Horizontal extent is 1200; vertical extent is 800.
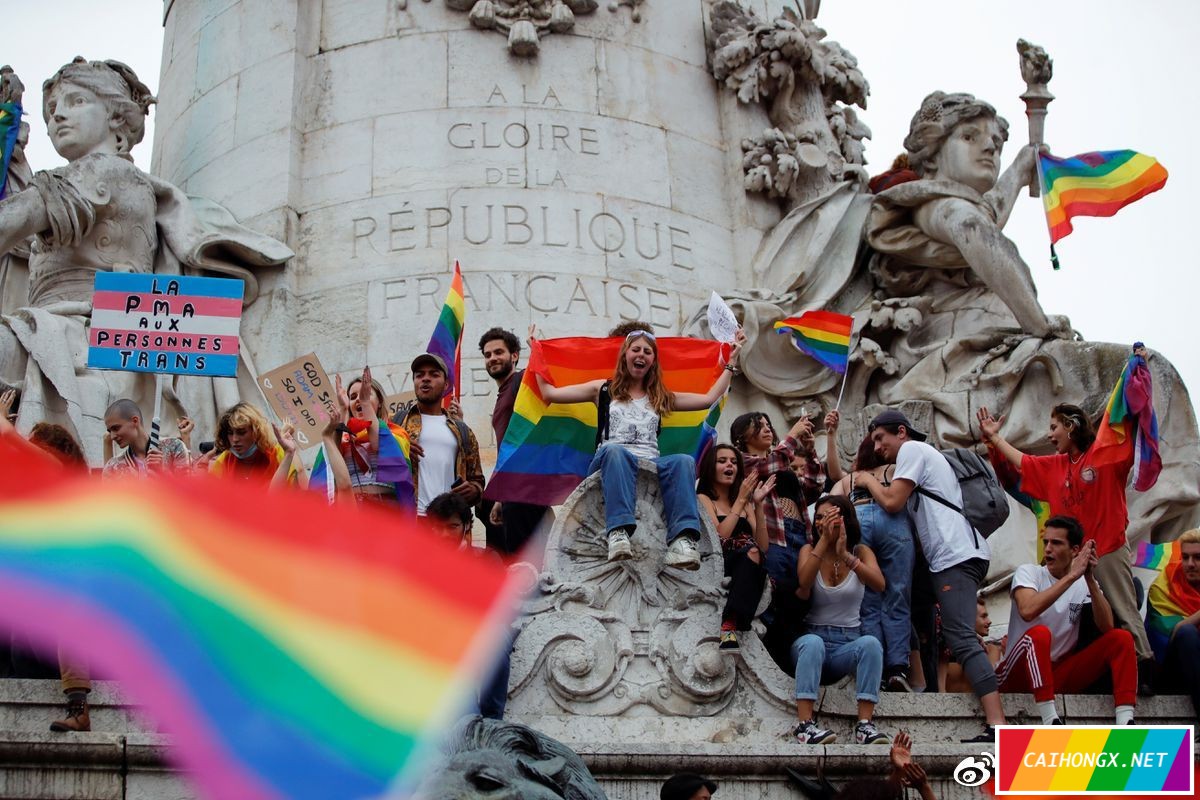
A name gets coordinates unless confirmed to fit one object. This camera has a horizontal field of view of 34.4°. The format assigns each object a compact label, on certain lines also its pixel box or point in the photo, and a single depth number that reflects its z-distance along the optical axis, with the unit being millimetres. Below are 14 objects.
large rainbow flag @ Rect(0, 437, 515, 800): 6844
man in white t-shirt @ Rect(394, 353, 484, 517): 12180
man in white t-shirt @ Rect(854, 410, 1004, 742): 11078
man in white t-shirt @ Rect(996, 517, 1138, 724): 10969
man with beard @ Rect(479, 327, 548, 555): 12641
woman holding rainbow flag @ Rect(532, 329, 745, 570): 11047
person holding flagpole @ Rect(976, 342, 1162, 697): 11688
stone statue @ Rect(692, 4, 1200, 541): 15836
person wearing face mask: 11609
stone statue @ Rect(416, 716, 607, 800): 6918
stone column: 15922
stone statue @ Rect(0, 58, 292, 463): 15094
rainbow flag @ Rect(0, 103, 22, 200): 16531
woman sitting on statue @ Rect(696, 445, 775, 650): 10977
